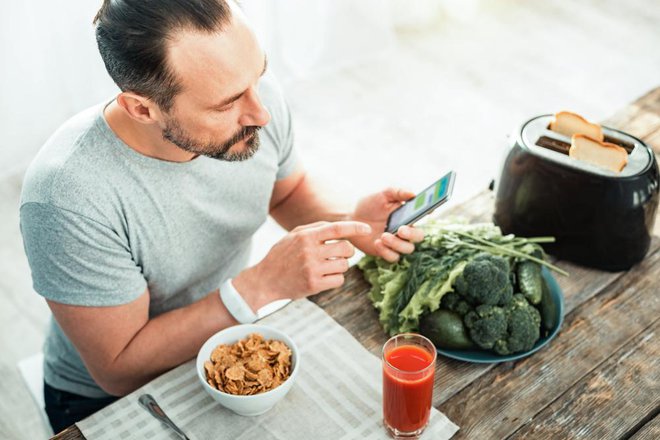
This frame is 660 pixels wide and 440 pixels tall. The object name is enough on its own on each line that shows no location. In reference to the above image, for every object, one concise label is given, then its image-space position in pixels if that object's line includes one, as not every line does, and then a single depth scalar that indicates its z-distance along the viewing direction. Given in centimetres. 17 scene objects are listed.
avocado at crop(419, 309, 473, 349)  128
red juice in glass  110
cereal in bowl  118
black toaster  139
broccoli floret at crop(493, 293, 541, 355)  127
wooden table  118
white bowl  115
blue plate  128
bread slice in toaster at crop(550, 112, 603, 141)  148
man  127
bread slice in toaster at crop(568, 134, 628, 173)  140
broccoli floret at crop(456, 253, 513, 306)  126
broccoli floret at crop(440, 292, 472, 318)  129
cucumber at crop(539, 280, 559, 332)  133
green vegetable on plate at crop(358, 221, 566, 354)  127
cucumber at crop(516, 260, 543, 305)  132
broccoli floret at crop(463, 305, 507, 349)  125
